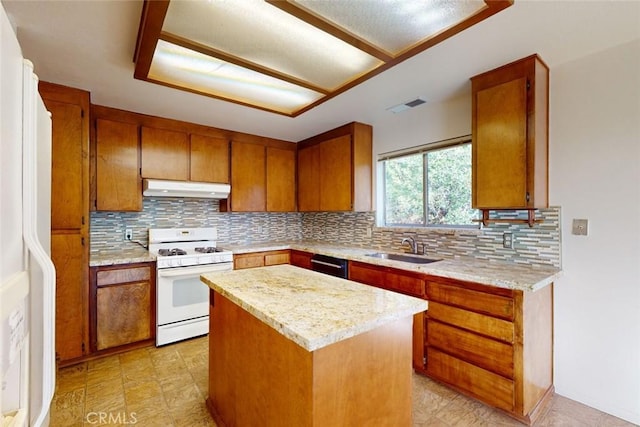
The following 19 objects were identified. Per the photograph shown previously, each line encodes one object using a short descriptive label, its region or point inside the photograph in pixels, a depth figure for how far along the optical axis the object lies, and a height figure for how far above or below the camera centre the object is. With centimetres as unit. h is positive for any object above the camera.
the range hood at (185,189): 308 +25
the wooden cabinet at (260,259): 348 -57
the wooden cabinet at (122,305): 263 -86
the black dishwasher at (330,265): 304 -57
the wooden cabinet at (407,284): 232 -60
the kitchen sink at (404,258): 268 -44
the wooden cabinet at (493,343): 183 -87
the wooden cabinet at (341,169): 343 +52
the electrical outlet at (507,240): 234 -22
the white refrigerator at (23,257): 68 -12
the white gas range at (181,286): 288 -73
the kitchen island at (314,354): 110 -60
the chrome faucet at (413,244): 298 -32
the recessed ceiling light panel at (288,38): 147 +100
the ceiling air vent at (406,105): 277 +102
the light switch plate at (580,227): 201 -10
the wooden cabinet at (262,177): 379 +47
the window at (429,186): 276 +27
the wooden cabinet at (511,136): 202 +54
